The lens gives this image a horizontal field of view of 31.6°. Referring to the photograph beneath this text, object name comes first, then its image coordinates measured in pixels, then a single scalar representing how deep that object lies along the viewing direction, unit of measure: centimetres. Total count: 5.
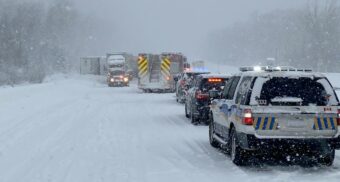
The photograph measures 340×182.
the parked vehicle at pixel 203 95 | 1922
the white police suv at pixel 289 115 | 1030
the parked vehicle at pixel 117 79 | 5769
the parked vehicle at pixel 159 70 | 4338
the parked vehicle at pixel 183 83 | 2925
